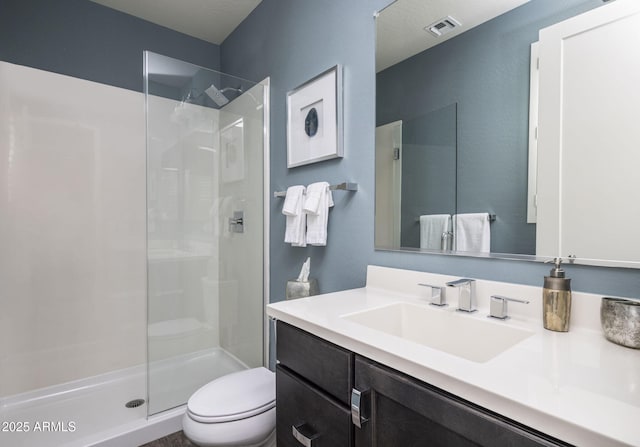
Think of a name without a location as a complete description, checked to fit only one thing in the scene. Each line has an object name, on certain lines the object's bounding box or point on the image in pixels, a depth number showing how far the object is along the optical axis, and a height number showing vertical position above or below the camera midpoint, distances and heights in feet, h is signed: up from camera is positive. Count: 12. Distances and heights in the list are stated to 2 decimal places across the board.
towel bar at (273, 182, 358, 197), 4.67 +0.46
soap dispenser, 2.54 -0.66
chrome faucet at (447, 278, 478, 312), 3.19 -0.76
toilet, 3.89 -2.48
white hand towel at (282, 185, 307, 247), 5.38 +0.02
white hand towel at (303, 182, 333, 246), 5.03 +0.15
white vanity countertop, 1.43 -0.90
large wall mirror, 2.62 +0.91
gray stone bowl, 2.19 -0.72
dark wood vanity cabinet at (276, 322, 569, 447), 1.73 -1.29
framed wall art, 4.98 +1.67
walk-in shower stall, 6.30 -0.55
